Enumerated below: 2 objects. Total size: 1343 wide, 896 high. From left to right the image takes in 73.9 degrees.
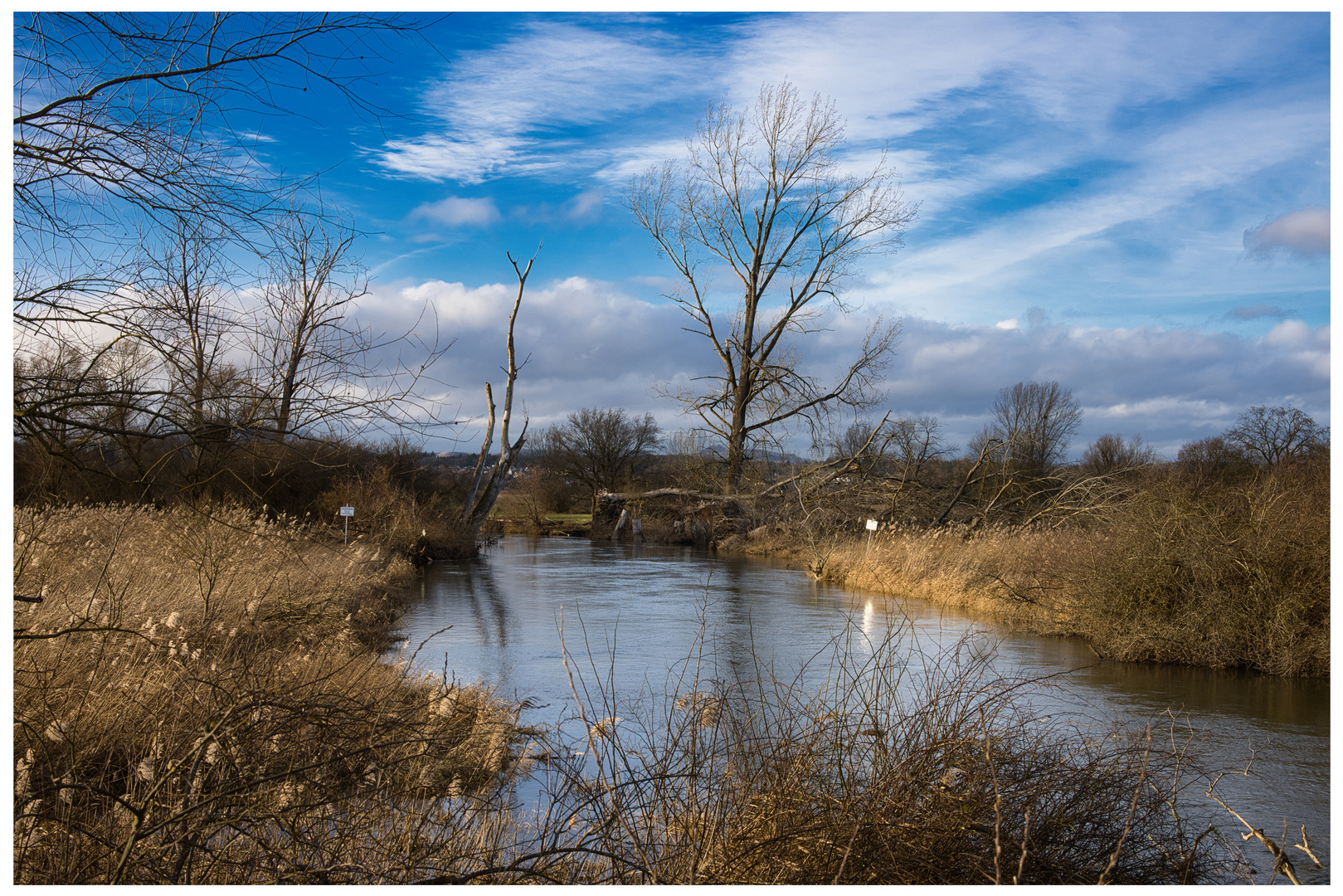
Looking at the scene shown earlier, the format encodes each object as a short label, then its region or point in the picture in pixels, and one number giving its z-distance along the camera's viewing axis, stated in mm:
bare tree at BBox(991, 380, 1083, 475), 46281
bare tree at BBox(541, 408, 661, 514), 53156
